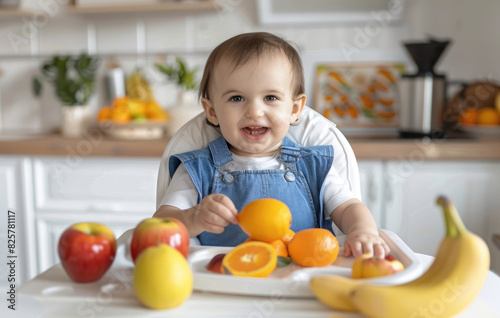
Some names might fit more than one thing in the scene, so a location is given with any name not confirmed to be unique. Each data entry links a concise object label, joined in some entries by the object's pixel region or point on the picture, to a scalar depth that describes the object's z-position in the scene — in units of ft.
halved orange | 2.29
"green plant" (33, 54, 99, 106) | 8.10
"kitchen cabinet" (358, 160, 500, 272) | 6.34
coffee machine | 6.73
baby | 3.42
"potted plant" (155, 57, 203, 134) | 7.44
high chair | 3.87
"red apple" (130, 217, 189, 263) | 2.31
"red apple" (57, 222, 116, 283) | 2.28
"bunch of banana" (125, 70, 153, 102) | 8.41
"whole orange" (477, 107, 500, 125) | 6.95
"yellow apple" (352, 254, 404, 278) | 2.24
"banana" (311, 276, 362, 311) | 2.02
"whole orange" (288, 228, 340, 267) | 2.45
